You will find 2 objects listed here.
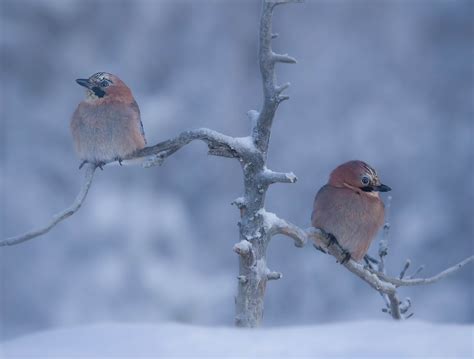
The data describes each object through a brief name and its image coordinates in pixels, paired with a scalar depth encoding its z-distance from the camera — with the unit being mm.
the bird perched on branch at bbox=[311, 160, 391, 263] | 7062
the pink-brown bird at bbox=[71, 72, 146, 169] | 7141
